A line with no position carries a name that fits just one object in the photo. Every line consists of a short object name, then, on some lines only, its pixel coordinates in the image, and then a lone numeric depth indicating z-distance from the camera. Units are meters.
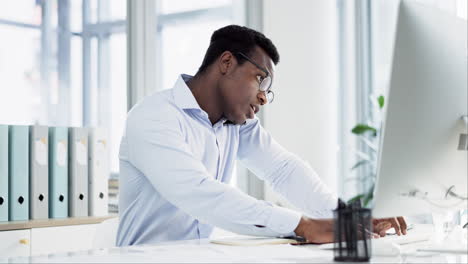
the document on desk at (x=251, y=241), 2.82
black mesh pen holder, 2.49
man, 2.83
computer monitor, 2.49
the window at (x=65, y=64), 3.90
